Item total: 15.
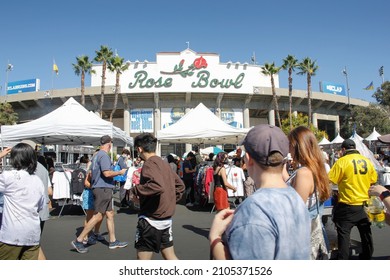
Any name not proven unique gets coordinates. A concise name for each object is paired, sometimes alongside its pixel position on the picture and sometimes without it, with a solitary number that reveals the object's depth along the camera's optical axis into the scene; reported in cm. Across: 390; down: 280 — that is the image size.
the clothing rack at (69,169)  836
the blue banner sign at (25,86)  5234
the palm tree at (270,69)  3706
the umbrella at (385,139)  464
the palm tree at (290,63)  3684
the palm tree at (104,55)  3228
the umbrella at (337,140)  2488
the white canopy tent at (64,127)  841
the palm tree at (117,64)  3331
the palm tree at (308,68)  3712
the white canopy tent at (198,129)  1120
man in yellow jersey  372
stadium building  4006
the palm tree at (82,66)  3337
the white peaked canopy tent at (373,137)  2189
